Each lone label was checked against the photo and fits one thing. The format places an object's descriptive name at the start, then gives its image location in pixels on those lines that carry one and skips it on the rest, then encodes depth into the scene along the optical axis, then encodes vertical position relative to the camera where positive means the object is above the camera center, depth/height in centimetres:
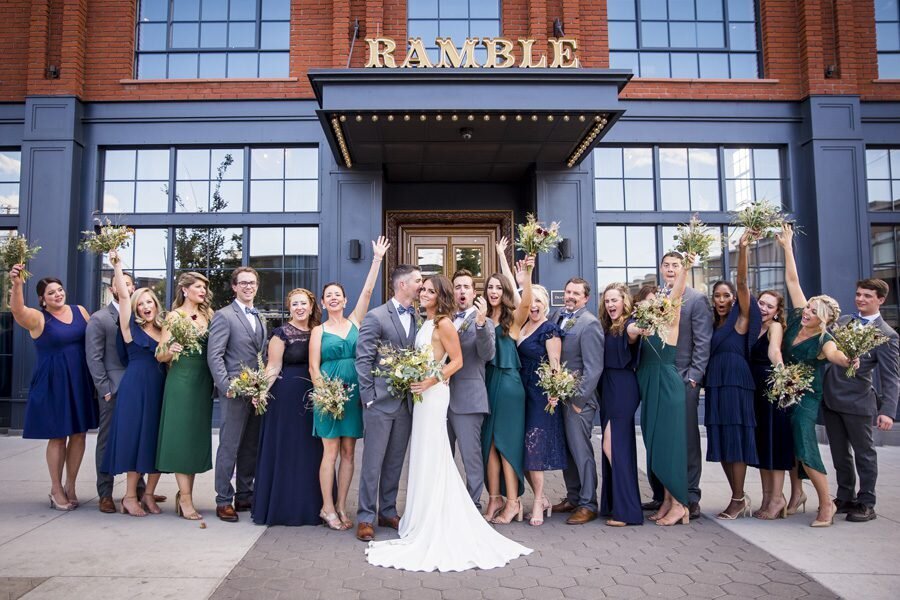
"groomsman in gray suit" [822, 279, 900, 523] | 529 -57
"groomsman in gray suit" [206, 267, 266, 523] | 512 -10
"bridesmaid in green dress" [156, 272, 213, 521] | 512 -58
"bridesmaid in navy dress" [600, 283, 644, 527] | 505 -53
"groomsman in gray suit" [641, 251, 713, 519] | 528 -10
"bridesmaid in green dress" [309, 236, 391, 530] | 500 -51
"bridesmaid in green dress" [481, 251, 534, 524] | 512 -49
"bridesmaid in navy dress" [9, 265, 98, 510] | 549 -37
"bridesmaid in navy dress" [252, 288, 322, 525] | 505 -81
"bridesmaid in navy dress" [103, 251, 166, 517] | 519 -45
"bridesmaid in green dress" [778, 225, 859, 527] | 503 -9
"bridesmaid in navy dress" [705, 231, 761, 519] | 513 -39
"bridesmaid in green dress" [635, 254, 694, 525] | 502 -59
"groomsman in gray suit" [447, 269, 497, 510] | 488 -32
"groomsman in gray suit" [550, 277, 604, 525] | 512 -31
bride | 420 -117
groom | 479 -52
